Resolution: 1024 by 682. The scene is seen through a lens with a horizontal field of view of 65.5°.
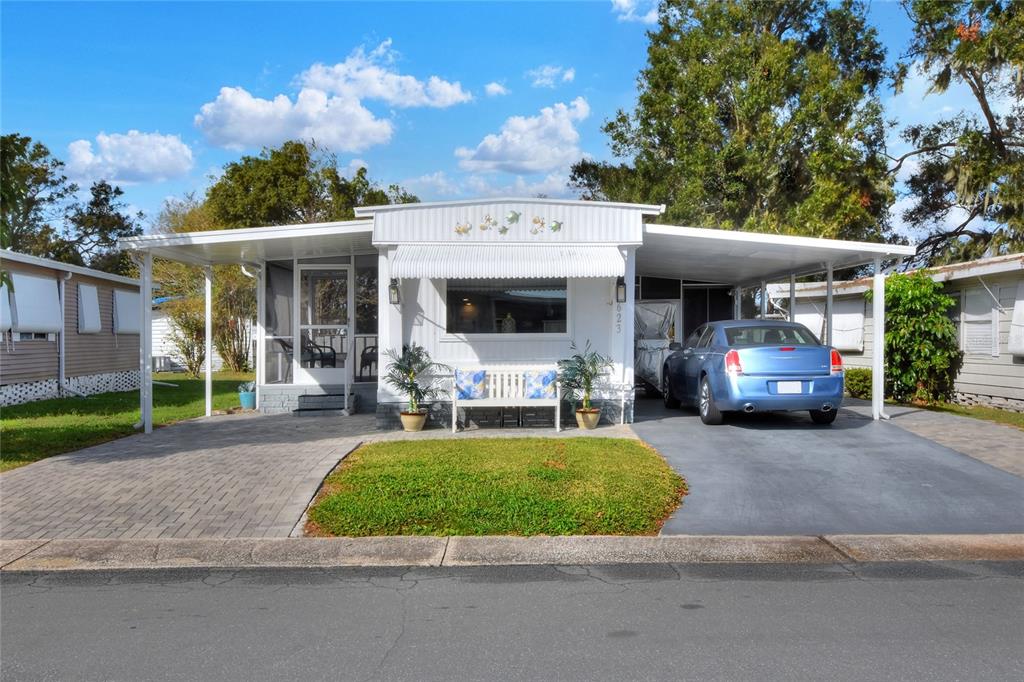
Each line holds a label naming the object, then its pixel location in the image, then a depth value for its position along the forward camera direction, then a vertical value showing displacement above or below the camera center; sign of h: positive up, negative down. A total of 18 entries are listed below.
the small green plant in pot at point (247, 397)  14.41 -1.19
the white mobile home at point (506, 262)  11.07 +0.96
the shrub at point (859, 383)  15.89 -1.01
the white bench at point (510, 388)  10.93 -0.78
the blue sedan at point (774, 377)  10.37 -0.58
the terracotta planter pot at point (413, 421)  10.95 -1.22
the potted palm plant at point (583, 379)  11.06 -0.67
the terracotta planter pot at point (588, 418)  11.02 -1.19
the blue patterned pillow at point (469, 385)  10.99 -0.73
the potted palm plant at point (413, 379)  11.02 -0.66
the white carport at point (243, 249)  11.17 +1.30
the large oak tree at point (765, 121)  21.92 +6.30
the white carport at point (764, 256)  11.52 +1.29
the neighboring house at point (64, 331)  15.48 +0.01
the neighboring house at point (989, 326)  12.85 +0.13
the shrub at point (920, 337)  14.34 -0.07
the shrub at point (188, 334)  26.83 -0.08
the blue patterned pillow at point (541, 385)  11.02 -0.73
